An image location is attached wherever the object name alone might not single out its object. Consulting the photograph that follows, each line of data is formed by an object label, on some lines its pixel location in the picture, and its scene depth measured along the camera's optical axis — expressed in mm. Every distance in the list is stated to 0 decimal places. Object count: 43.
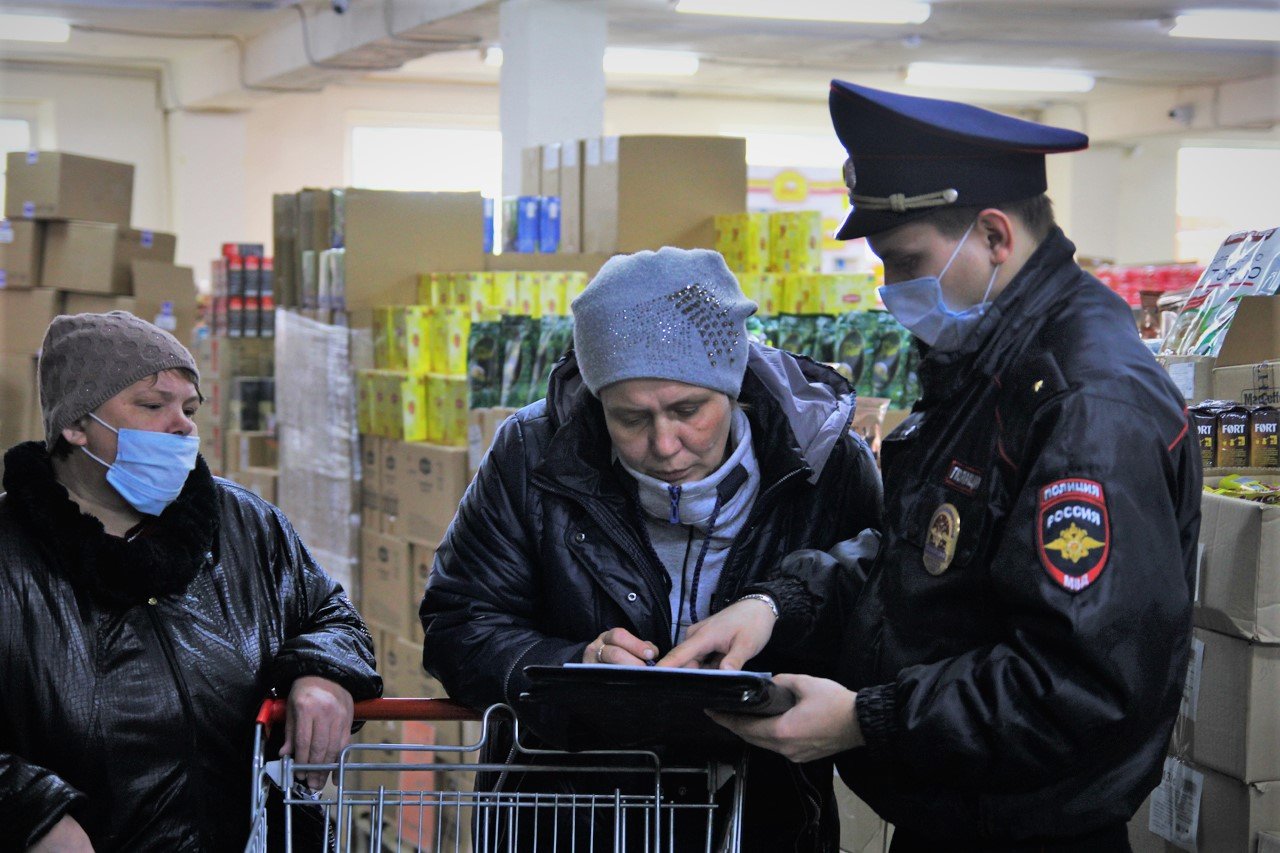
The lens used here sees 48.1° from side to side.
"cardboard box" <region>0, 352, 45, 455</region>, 7488
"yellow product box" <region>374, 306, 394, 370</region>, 5715
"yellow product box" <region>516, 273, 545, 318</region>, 5656
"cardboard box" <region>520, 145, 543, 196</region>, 6871
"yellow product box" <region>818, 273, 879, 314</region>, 5664
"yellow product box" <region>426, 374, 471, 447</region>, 5230
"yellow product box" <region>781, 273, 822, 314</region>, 5711
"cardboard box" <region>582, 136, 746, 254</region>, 5973
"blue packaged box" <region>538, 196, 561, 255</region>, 6375
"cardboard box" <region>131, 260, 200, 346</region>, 7715
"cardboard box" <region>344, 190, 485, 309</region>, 5863
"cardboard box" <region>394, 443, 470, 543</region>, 5160
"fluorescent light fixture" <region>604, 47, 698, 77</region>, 12789
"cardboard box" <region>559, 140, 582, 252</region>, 6316
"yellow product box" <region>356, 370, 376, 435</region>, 5738
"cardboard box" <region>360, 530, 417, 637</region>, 5473
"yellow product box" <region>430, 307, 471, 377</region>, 5453
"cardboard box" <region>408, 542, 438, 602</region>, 5309
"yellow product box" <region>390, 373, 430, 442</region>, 5457
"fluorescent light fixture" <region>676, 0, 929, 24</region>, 9742
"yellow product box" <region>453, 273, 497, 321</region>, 5547
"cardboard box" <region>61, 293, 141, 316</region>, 7582
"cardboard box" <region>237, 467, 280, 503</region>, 7082
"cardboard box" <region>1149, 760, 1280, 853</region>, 1961
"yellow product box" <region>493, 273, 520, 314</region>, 5605
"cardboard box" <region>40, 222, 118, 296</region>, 7462
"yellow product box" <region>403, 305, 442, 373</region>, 5555
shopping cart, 1758
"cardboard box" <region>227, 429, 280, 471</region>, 7516
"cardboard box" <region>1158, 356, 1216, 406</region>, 2523
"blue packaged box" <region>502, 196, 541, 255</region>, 6320
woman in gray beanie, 1847
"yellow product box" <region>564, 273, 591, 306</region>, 5723
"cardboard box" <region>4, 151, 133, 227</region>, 7391
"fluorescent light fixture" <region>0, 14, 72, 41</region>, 11508
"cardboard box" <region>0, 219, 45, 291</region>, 7391
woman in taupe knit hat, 2100
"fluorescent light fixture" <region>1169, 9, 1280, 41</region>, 10781
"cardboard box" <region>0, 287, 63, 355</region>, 7434
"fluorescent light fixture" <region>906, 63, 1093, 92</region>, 13344
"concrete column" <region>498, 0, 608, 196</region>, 8328
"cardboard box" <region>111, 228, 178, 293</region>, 7742
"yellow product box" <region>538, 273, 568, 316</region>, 5680
